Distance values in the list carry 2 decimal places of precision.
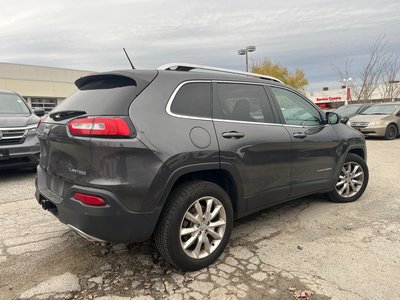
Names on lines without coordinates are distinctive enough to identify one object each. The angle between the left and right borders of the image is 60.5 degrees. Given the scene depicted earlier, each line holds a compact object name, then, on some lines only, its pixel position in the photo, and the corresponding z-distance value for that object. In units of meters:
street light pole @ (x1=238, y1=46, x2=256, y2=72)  26.47
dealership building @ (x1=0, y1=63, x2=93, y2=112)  40.53
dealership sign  48.57
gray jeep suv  2.61
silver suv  5.98
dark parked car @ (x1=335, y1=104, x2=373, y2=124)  15.37
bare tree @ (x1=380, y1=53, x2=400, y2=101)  27.39
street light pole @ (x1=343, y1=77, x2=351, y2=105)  29.14
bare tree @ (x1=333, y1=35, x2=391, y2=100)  27.86
